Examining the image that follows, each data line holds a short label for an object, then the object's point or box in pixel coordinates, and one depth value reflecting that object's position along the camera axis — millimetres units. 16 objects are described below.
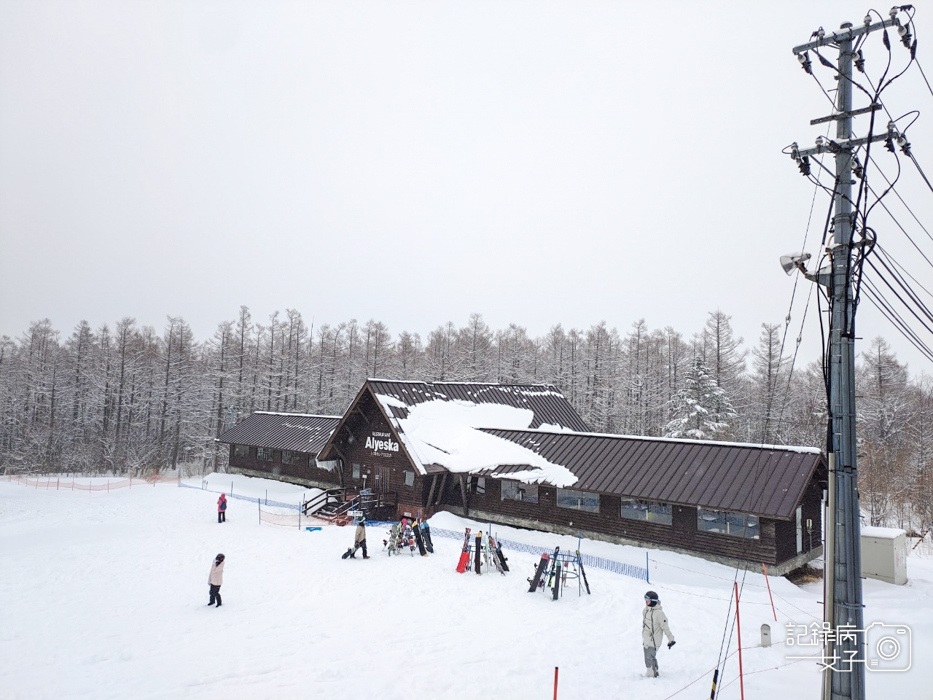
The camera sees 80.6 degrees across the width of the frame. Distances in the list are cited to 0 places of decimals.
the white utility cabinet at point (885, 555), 18328
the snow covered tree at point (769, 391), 49062
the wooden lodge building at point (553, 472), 20125
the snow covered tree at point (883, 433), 35156
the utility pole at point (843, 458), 7770
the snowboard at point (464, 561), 17656
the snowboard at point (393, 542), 19734
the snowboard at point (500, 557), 17641
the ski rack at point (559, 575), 15282
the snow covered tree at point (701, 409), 45094
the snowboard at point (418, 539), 19719
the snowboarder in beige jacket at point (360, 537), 19109
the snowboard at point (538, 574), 15758
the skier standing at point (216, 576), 14430
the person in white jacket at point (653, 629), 10328
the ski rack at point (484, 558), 17578
